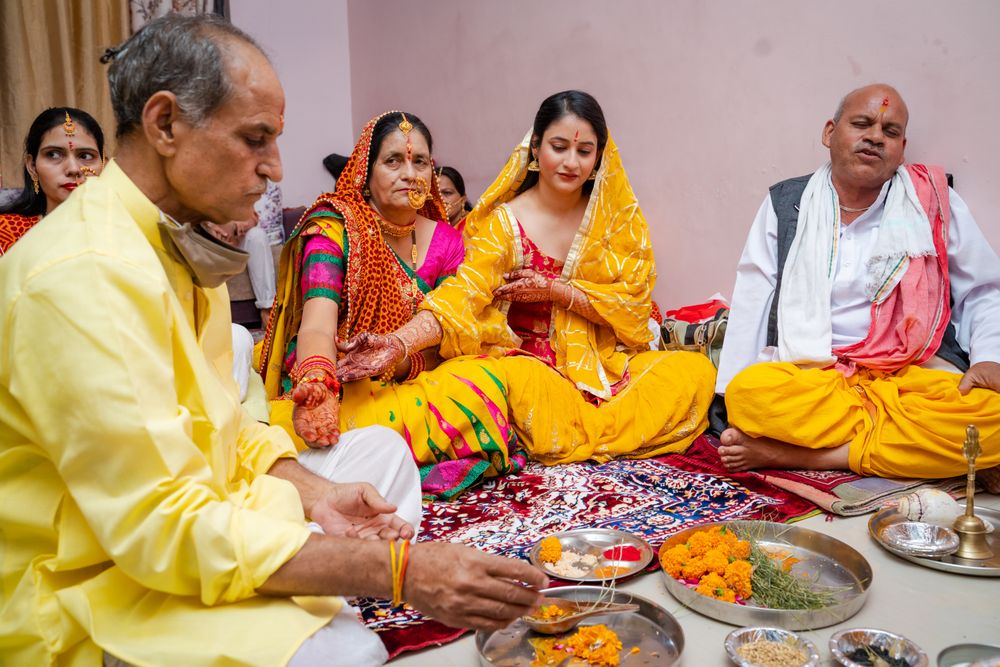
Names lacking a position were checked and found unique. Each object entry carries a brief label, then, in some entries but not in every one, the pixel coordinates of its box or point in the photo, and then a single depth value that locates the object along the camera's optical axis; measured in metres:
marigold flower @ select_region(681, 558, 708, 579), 2.35
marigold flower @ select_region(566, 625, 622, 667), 1.94
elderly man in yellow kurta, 1.33
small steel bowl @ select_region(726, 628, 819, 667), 1.94
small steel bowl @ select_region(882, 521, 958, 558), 2.55
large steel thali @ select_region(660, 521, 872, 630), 2.13
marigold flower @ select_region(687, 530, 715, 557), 2.43
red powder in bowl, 2.61
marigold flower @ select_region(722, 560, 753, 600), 2.26
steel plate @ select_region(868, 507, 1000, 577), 2.47
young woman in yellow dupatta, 3.58
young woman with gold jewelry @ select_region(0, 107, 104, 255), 3.73
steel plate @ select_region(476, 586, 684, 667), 1.99
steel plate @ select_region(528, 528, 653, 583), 2.57
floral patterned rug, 2.88
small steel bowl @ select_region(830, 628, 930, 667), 1.89
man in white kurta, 3.21
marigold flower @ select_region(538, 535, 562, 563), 2.53
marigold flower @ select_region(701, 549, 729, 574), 2.32
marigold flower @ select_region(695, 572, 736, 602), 2.25
